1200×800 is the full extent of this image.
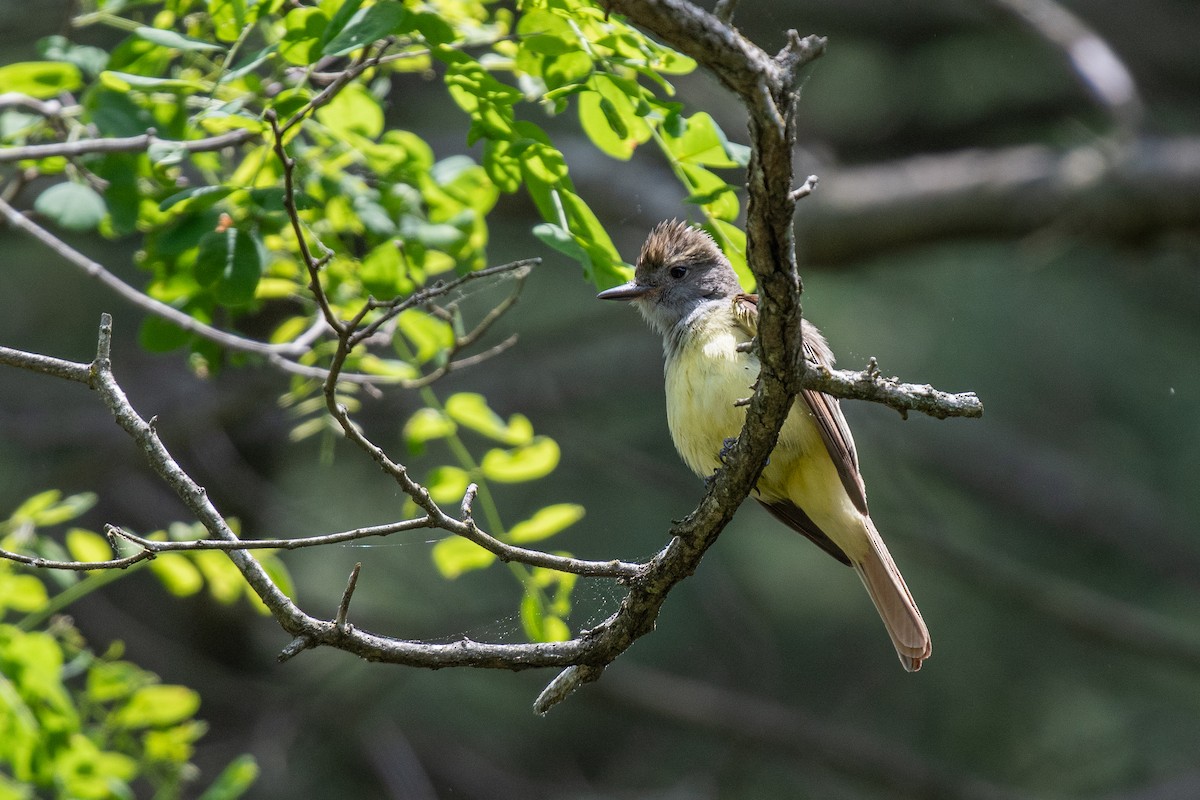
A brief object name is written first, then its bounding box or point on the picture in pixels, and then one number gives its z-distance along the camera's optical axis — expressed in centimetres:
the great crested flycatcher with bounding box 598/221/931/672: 798
